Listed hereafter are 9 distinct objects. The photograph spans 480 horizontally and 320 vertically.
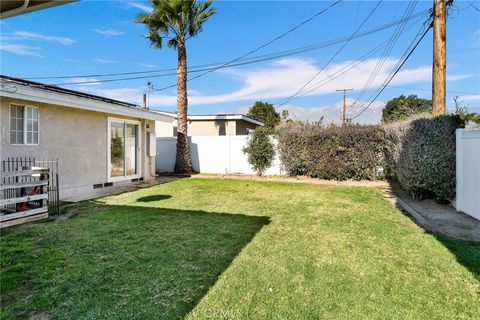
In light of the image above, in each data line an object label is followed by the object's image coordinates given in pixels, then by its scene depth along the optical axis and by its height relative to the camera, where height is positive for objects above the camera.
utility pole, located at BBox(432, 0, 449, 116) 9.48 +3.25
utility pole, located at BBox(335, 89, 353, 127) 37.54 +6.10
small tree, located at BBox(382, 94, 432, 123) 9.94 +1.58
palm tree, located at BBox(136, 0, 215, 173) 14.59 +6.58
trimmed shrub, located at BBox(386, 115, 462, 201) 7.58 -0.06
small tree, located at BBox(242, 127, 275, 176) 14.55 +0.28
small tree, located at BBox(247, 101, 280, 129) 45.42 +7.15
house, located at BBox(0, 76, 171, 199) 7.56 +0.65
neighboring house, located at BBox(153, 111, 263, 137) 20.70 +2.22
